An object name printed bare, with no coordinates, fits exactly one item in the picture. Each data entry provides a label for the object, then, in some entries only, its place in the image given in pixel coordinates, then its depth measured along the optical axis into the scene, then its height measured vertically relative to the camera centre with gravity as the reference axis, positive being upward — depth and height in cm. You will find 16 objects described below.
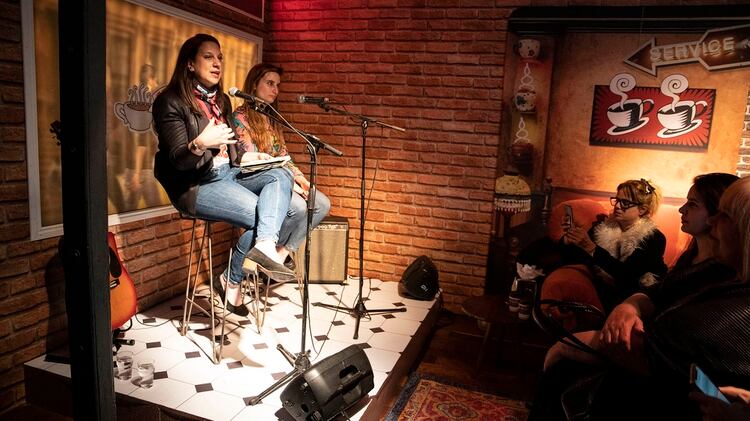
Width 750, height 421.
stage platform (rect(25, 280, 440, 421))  254 -131
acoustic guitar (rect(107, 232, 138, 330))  277 -90
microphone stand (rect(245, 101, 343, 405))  235 -52
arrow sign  362 +84
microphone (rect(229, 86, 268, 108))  212 +19
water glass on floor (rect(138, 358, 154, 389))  265 -127
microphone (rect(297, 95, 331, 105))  264 +24
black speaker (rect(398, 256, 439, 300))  430 -112
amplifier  441 -94
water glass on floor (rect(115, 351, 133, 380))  269 -125
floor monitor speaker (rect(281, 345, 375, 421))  231 -115
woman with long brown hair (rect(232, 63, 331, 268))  310 +2
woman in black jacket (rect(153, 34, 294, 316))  253 -16
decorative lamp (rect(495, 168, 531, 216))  420 -32
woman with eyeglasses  340 -59
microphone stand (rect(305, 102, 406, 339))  313 -123
